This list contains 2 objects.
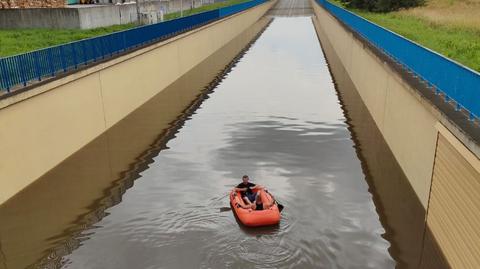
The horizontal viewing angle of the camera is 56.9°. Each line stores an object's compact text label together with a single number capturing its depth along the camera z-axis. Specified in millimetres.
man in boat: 13234
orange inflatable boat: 12750
